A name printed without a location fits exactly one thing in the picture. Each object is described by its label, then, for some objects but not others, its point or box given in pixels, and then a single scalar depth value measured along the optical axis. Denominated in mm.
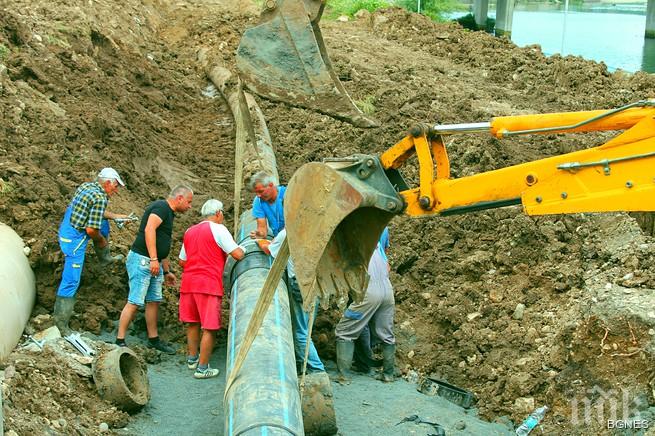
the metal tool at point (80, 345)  7770
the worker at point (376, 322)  8336
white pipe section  7250
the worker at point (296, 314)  7911
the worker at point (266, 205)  8469
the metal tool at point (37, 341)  7606
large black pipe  6035
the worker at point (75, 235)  8234
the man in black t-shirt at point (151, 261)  8281
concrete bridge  19172
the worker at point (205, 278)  8078
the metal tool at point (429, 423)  7164
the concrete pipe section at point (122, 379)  7102
